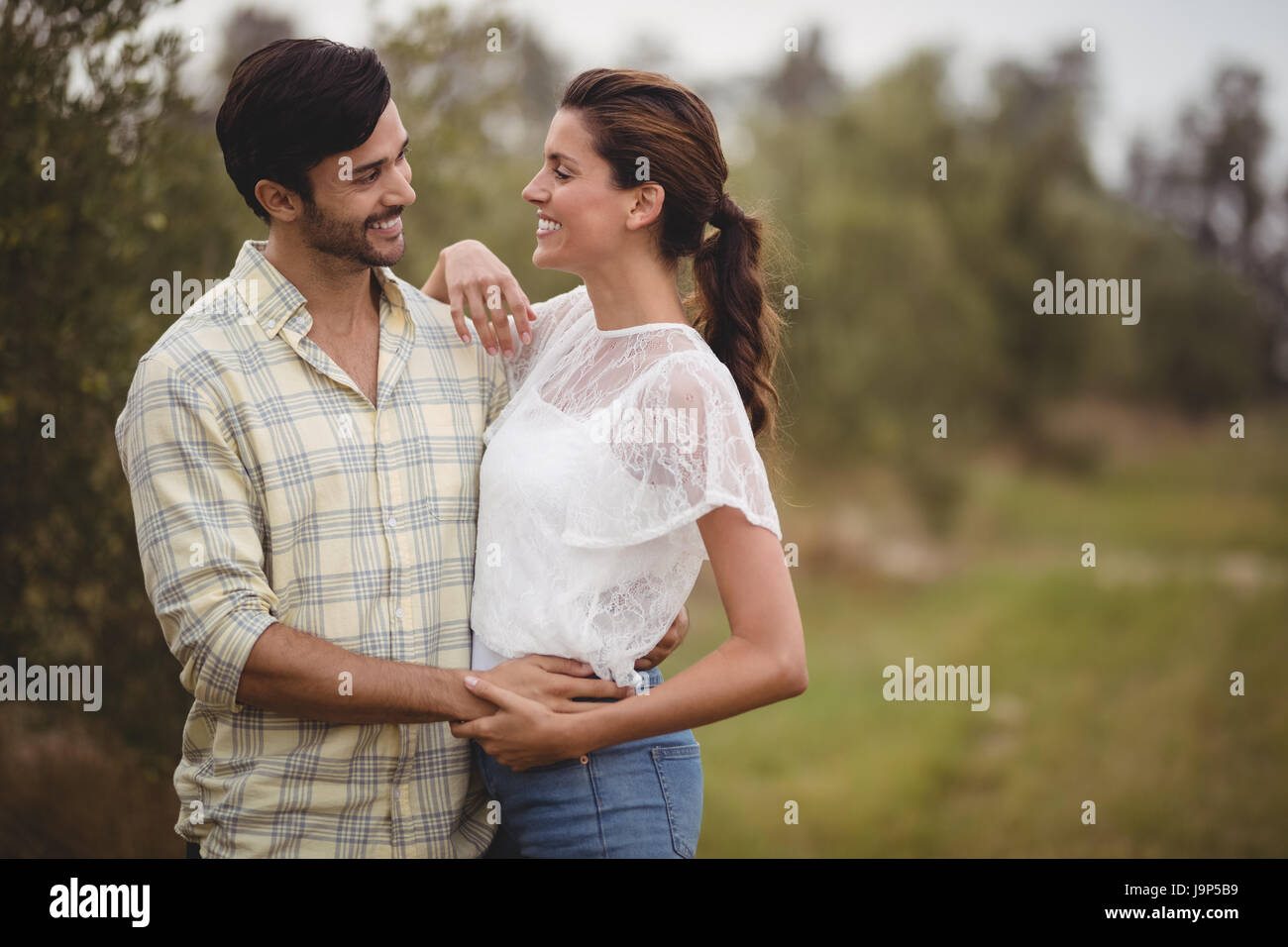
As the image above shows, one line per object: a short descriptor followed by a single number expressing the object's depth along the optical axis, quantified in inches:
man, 85.1
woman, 87.4
